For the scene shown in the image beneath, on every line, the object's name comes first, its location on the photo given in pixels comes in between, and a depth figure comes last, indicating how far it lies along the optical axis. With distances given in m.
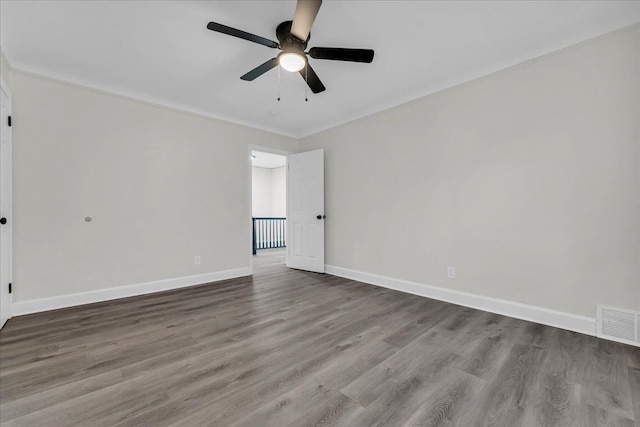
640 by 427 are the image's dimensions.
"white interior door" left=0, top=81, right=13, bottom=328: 2.55
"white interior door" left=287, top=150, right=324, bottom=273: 4.79
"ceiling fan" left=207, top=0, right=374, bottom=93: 1.90
